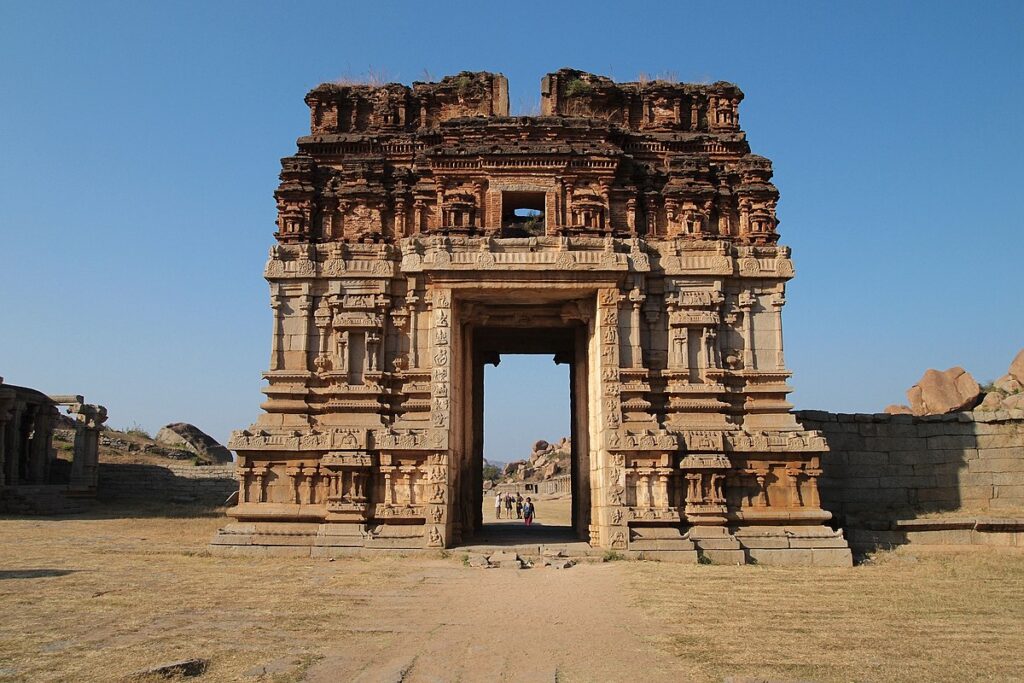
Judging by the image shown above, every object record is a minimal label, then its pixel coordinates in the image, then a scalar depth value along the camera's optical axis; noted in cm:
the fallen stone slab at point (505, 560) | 1372
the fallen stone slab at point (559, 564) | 1348
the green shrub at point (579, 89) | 1816
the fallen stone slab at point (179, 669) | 639
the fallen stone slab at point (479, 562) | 1358
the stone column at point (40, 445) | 3100
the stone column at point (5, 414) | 2825
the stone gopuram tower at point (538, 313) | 1475
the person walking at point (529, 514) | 2434
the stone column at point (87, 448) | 2983
